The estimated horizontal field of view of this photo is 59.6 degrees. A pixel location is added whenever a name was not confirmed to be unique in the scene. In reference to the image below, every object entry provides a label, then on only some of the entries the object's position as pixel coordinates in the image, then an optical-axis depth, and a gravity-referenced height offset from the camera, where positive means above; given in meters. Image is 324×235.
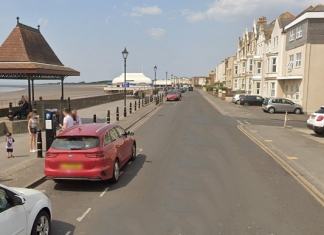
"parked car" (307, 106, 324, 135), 14.37 -1.62
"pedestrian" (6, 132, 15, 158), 9.14 -1.87
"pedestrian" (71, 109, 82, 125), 10.57 -1.13
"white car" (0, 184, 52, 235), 3.50 -1.69
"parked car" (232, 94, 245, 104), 35.17 -1.17
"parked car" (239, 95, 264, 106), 34.12 -1.28
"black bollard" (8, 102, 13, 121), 14.32 -1.51
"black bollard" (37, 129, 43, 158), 9.30 -1.97
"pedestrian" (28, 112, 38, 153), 10.14 -1.55
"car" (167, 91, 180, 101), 43.19 -1.18
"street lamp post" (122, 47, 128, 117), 22.27 +2.72
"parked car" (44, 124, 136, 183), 6.40 -1.60
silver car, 26.48 -1.51
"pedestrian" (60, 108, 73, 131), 10.02 -1.21
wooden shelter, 14.09 +1.63
